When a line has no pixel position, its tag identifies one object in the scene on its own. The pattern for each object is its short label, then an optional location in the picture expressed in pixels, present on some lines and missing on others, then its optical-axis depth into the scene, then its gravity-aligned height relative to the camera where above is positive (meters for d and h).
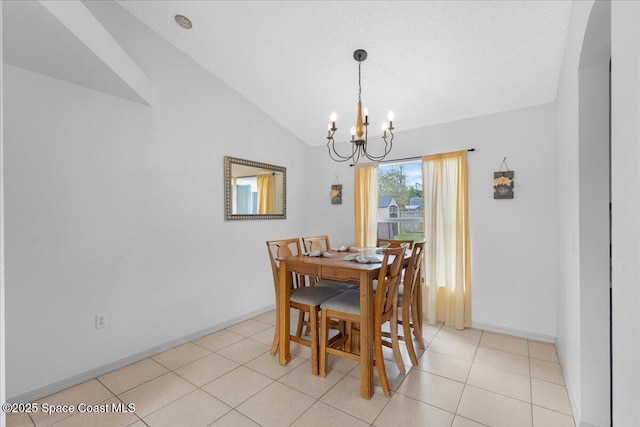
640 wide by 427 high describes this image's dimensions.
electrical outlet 2.31 -0.87
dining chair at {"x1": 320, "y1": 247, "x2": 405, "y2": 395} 2.08 -0.75
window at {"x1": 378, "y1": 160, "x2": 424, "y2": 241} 3.76 +0.13
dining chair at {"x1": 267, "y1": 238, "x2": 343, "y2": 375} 2.31 -0.74
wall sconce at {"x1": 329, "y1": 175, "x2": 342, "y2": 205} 4.20 +0.26
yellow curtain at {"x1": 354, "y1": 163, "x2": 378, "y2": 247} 3.90 +0.10
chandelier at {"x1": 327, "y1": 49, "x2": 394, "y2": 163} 2.21 +0.67
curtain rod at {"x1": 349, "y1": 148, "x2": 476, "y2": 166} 3.58 +0.65
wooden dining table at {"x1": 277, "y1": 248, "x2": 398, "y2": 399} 2.04 -0.57
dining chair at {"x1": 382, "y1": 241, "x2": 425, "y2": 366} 2.42 -0.79
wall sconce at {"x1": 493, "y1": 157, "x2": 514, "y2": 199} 2.95 +0.27
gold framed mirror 3.35 +0.27
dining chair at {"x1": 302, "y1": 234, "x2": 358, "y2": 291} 2.83 -0.44
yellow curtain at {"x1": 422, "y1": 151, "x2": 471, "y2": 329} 3.20 -0.33
